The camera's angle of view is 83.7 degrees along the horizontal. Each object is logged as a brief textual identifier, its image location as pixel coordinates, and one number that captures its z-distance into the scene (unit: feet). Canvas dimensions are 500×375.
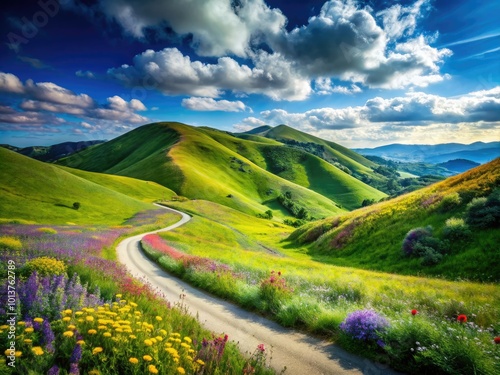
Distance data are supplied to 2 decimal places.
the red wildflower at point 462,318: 20.30
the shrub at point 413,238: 83.51
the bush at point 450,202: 91.96
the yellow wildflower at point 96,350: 14.79
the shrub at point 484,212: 73.15
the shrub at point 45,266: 30.50
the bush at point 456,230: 75.66
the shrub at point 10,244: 43.97
